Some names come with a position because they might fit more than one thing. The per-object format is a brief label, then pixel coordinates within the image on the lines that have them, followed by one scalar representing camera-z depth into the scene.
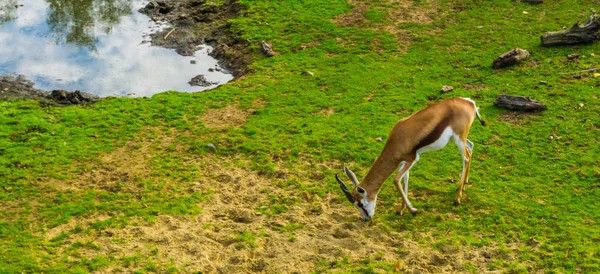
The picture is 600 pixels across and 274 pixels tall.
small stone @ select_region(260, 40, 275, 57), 13.38
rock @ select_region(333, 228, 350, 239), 8.02
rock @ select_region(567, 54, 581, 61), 12.33
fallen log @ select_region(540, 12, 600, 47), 12.78
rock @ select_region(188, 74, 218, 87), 12.87
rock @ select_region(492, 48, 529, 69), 12.26
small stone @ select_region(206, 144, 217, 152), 9.95
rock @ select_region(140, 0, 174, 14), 16.36
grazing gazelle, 8.03
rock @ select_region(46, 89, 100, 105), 11.56
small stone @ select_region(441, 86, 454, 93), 11.47
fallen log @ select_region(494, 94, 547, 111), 10.65
